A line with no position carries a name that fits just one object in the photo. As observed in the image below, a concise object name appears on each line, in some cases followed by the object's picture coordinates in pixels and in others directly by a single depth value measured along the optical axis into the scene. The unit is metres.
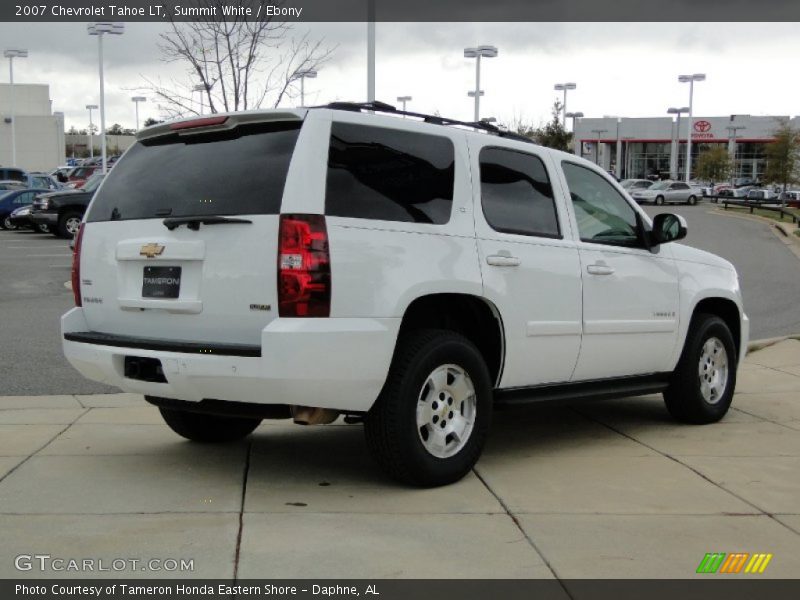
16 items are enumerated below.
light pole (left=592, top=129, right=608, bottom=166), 92.70
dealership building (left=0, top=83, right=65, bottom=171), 88.94
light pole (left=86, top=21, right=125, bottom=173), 41.85
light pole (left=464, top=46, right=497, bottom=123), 44.85
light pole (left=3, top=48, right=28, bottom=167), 69.31
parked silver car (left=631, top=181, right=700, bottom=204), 60.03
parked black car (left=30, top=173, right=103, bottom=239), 28.84
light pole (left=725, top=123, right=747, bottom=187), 86.54
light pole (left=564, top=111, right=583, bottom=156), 89.82
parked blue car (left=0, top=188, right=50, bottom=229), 33.91
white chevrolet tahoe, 4.98
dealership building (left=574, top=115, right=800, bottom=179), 92.44
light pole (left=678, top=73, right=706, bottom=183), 79.44
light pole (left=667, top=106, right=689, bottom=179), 88.88
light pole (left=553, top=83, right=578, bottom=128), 79.19
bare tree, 15.96
